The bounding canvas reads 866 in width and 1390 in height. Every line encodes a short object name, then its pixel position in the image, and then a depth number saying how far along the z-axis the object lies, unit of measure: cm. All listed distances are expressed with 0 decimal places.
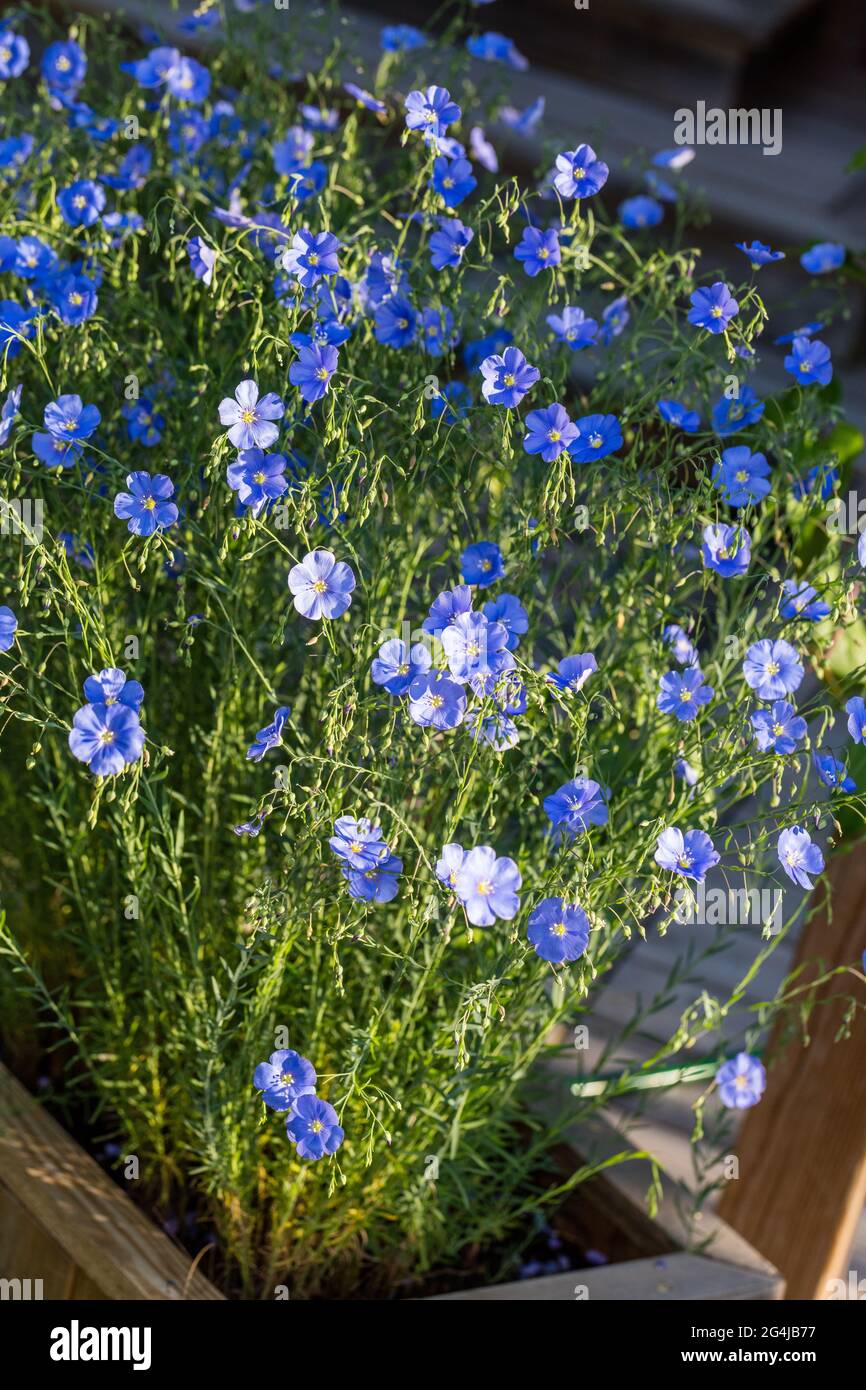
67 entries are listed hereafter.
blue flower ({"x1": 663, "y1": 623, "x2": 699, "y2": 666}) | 126
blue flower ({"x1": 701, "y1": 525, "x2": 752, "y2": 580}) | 112
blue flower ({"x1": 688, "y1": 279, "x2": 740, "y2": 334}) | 114
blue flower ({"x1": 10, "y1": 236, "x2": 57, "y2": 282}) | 131
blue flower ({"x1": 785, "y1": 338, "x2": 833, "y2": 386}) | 126
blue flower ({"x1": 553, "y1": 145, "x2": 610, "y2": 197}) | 121
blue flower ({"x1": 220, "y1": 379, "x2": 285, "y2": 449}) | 104
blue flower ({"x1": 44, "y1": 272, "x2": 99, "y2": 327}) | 120
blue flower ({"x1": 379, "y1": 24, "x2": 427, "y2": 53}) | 171
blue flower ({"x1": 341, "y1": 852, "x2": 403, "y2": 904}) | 103
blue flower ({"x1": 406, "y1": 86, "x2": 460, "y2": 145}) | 123
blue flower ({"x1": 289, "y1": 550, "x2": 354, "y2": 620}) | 102
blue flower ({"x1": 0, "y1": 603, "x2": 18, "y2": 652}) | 102
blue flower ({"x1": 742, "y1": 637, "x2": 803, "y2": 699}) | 109
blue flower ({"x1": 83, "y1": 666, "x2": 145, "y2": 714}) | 100
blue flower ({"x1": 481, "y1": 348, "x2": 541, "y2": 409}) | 107
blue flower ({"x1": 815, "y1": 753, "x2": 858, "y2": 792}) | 108
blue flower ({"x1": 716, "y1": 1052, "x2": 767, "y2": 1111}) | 126
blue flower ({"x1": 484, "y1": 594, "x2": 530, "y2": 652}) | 109
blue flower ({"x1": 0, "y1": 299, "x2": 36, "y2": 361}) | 116
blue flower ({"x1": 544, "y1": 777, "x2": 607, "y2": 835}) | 104
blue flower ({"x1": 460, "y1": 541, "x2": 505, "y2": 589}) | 116
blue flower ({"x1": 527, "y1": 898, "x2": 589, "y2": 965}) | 102
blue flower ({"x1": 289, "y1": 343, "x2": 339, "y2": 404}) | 105
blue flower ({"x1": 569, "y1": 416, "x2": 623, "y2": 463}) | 113
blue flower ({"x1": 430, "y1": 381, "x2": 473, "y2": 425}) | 112
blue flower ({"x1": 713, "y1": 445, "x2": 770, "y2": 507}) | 117
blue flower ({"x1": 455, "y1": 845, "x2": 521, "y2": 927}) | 99
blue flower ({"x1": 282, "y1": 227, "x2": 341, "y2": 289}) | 110
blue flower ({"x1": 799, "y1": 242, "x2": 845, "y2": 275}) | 149
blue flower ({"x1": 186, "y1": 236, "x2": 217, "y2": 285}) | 114
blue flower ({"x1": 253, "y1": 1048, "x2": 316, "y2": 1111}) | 107
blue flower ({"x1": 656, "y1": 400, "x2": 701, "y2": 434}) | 123
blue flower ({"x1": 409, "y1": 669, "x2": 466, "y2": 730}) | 97
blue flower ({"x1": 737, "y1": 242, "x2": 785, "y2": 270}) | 124
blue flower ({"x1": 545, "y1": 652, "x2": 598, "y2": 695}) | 110
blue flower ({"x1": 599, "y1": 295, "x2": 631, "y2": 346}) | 143
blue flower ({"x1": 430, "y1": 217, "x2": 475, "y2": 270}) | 120
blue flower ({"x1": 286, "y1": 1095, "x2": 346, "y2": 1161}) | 106
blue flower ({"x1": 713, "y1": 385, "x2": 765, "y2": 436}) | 126
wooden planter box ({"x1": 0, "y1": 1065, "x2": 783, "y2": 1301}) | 134
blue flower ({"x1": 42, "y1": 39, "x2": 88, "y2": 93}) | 165
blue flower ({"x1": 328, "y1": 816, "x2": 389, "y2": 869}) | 101
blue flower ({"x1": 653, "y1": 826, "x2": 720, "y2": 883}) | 105
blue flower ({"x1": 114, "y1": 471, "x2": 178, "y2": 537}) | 105
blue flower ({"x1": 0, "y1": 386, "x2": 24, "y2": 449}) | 106
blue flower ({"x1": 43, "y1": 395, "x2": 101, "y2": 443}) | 111
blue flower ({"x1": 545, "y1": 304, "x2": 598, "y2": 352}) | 129
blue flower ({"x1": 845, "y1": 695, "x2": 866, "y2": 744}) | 108
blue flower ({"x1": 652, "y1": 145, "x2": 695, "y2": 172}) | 168
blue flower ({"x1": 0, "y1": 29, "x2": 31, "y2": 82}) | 165
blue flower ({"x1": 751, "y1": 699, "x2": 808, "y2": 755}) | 108
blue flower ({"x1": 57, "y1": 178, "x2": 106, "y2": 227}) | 134
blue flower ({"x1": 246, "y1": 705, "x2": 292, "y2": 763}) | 102
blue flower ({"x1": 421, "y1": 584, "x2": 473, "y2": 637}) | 102
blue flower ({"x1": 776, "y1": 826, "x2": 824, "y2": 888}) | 105
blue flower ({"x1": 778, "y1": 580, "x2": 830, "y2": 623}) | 119
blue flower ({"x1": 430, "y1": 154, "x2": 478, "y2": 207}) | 125
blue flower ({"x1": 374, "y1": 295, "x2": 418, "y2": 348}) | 123
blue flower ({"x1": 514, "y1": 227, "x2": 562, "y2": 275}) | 121
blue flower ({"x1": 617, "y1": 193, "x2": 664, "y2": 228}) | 162
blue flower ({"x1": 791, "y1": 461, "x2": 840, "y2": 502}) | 120
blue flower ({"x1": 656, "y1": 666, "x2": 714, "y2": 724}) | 113
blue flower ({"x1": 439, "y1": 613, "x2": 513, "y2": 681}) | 96
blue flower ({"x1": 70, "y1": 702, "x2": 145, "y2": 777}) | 98
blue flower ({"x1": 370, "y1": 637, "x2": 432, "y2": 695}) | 102
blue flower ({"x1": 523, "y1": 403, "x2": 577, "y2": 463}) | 108
